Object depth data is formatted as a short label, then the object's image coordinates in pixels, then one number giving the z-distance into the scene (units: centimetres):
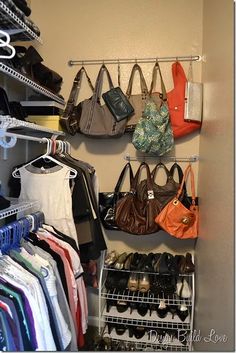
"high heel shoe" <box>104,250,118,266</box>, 187
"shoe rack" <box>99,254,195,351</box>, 176
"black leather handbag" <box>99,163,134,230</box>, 189
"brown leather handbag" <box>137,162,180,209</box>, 186
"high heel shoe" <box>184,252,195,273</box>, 175
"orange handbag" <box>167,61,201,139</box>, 180
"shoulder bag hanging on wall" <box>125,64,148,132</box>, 186
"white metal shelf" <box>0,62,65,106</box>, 112
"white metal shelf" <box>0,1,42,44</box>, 106
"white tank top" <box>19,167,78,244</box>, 154
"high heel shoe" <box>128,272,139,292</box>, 178
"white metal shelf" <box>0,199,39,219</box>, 114
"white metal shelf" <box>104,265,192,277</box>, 177
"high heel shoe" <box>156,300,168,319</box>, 175
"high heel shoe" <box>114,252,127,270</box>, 183
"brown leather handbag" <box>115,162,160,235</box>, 181
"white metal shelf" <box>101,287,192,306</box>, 176
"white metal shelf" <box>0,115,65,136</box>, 110
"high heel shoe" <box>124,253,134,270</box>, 183
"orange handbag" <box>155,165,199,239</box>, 175
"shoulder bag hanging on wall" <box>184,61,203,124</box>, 176
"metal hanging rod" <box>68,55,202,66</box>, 191
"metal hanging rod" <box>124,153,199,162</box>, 194
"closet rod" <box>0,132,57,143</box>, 112
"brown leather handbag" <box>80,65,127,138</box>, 183
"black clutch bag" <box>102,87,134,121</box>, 181
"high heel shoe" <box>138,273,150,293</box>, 177
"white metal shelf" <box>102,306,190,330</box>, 176
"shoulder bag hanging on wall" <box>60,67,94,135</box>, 184
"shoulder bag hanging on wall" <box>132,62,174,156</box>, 173
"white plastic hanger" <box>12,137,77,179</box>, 155
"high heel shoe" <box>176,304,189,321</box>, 174
